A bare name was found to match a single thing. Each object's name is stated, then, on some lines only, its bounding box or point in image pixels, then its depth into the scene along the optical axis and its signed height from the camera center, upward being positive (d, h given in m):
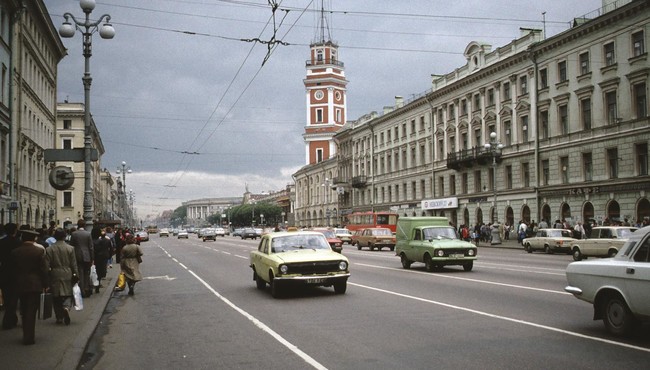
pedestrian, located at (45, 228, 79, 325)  10.67 -0.68
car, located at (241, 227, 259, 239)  82.88 -0.71
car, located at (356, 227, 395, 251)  42.50 -0.92
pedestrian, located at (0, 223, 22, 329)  10.03 -0.73
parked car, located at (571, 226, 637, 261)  25.91 -0.89
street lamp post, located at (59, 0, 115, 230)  17.94 +5.27
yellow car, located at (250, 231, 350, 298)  14.25 -0.82
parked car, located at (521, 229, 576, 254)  33.28 -1.00
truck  20.92 -0.72
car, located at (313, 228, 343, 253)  36.99 -0.87
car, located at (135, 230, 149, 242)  74.01 -0.86
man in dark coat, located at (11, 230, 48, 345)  9.10 -0.71
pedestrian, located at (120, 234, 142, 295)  16.84 -0.85
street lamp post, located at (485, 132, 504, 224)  44.44 +5.59
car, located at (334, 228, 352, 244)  56.00 -0.79
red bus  55.28 +0.54
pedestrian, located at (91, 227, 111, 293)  18.31 -0.58
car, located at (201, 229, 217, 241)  68.44 -0.71
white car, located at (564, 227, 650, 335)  8.24 -0.88
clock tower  106.62 +22.71
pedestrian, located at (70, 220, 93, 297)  14.39 -0.46
